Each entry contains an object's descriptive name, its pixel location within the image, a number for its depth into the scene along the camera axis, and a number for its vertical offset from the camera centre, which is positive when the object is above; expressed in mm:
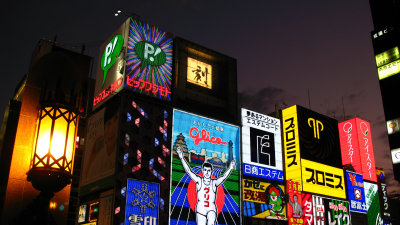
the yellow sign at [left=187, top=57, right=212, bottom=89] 31109 +13757
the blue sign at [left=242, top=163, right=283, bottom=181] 30797 +6402
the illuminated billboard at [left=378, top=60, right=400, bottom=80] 39625 +18042
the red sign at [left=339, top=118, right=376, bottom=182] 42938 +11623
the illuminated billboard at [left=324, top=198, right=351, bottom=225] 35594 +4004
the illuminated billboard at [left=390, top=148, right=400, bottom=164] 37231 +9200
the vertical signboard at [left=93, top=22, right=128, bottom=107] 27766 +13093
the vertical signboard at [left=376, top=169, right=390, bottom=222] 43875 +6766
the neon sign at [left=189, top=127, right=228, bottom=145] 28594 +8231
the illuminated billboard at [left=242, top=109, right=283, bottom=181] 31375 +8543
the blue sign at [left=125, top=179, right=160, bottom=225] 24016 +3057
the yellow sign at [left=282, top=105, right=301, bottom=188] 33938 +9437
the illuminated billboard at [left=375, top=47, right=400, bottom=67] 40062 +19551
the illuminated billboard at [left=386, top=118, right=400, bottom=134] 37984 +12107
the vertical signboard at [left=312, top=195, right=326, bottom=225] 34312 +3897
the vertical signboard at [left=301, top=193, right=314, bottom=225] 33438 +3813
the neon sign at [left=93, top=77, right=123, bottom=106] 27403 +11155
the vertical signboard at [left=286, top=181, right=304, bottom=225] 32594 +4142
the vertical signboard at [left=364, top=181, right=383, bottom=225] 41281 +5513
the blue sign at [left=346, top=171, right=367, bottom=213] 38906 +6210
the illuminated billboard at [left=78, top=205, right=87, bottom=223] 27391 +2667
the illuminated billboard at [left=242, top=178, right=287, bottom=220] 30094 +4227
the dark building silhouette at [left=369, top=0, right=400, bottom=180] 38125 +19238
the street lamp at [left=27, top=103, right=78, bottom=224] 4148 +1052
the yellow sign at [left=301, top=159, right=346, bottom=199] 34469 +6745
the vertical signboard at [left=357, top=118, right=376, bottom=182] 43062 +11214
